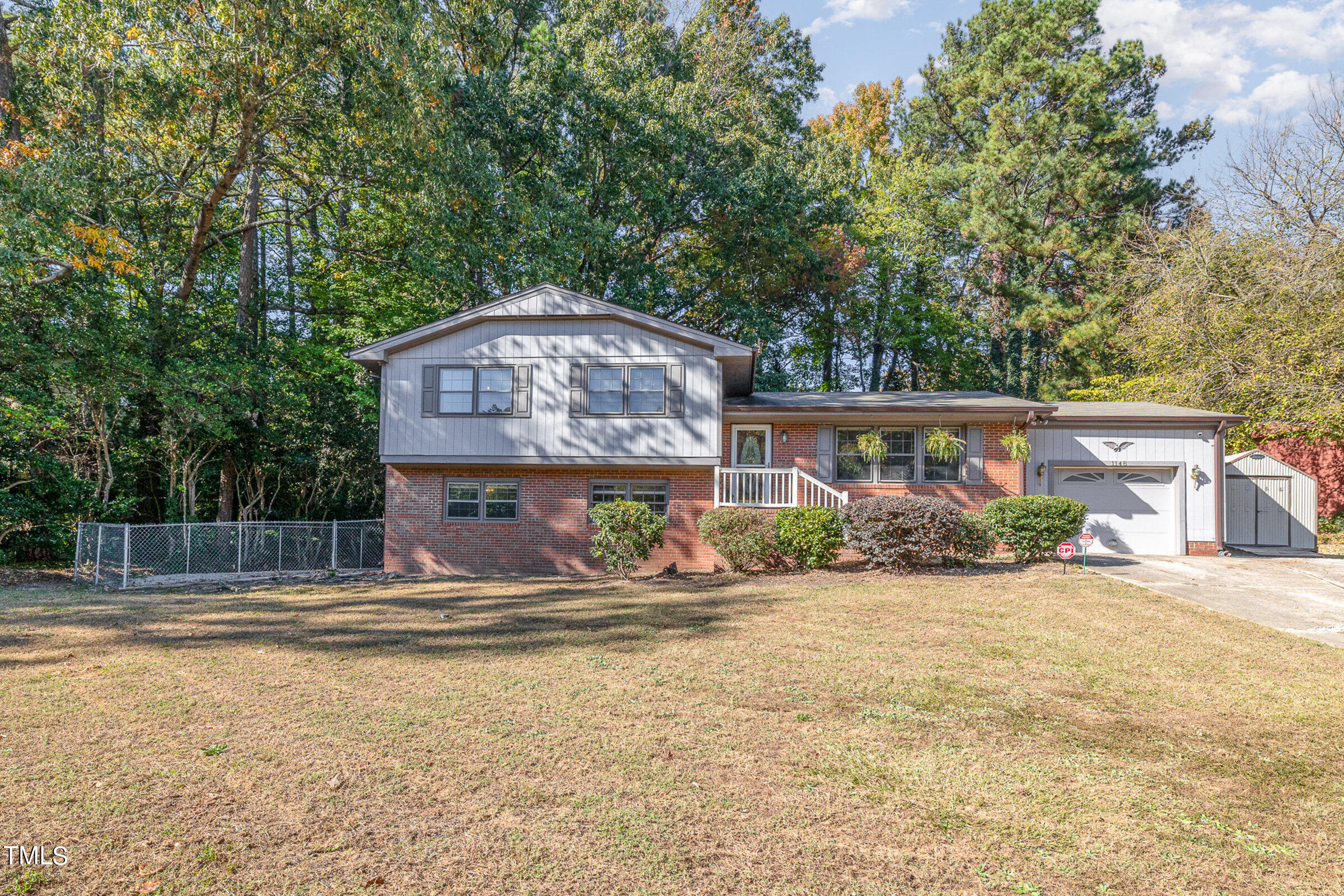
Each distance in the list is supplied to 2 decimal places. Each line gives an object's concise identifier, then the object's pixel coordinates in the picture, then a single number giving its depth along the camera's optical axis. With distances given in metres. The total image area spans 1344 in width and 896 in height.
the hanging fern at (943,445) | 14.65
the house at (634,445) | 14.80
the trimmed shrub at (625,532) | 13.55
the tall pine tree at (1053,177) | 24.55
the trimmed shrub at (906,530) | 11.75
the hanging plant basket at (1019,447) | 14.41
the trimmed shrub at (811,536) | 12.45
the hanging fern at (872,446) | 15.00
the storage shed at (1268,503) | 17.06
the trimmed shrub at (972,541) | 11.89
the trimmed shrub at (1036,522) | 12.05
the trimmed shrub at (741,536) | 12.62
